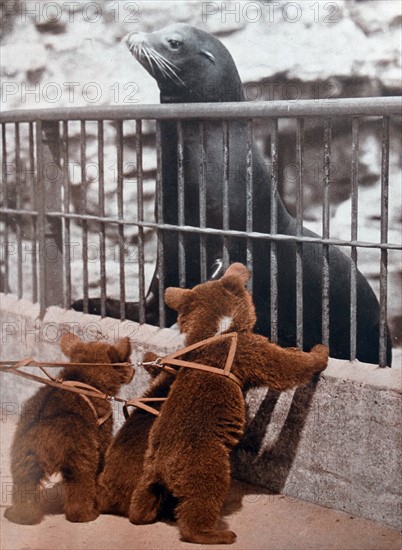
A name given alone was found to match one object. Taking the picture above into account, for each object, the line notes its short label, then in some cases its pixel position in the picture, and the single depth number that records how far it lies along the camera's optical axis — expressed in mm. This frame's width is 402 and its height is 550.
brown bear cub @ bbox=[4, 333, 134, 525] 2627
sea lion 2705
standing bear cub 2486
